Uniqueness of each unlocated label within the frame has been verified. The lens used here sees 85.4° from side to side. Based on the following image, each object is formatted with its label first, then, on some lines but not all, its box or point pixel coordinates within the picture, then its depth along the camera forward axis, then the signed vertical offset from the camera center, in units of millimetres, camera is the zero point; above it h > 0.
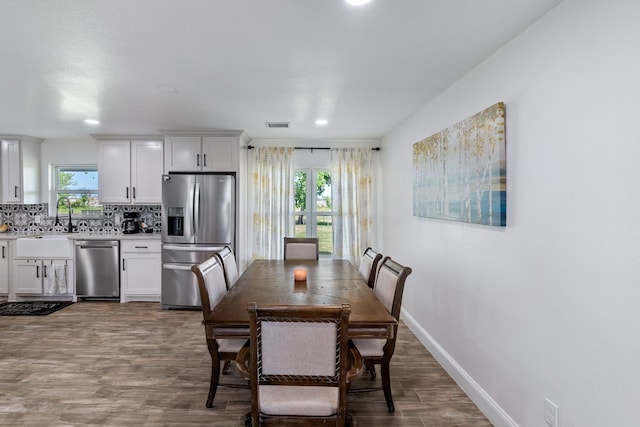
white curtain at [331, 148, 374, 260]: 5164 +253
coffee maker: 5043 -157
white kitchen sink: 4781 -474
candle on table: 2738 -506
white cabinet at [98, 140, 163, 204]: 4934 +590
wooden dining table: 1876 -568
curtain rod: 5211 +951
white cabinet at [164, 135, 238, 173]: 4613 +785
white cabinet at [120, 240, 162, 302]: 4777 -784
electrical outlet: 1717 -1023
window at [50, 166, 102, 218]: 5359 +336
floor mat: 4320 -1240
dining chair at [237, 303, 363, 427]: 1500 -693
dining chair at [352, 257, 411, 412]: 2143 -871
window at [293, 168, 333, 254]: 5355 +110
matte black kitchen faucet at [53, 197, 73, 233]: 5248 +71
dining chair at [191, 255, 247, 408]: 2201 -636
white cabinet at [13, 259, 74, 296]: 4805 -891
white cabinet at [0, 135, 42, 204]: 4934 +635
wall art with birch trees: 2125 +290
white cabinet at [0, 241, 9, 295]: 4863 -675
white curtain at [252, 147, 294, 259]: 5113 +230
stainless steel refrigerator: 4492 -159
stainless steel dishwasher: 4793 -773
